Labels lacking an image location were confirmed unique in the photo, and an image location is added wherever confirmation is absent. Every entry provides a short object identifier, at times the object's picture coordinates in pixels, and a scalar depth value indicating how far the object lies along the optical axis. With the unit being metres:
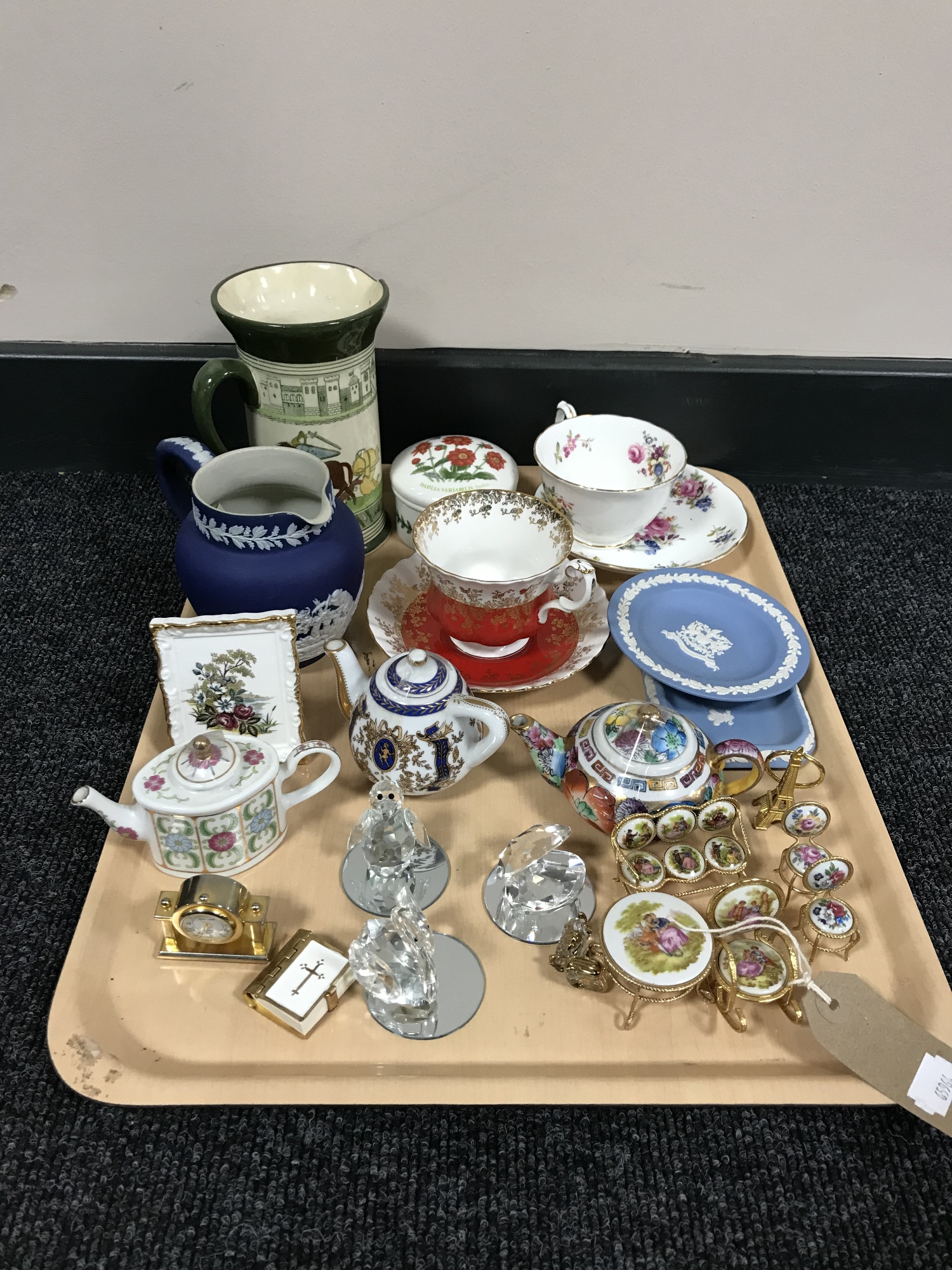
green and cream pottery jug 0.93
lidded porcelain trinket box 1.05
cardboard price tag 0.65
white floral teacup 1.05
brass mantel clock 0.69
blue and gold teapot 0.77
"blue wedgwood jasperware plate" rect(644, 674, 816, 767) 0.88
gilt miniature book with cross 0.67
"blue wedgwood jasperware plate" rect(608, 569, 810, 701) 0.89
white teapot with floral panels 0.72
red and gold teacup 0.91
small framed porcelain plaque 0.80
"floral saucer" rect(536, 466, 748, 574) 1.07
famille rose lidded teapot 0.75
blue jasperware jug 0.84
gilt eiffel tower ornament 0.80
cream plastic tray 0.65
